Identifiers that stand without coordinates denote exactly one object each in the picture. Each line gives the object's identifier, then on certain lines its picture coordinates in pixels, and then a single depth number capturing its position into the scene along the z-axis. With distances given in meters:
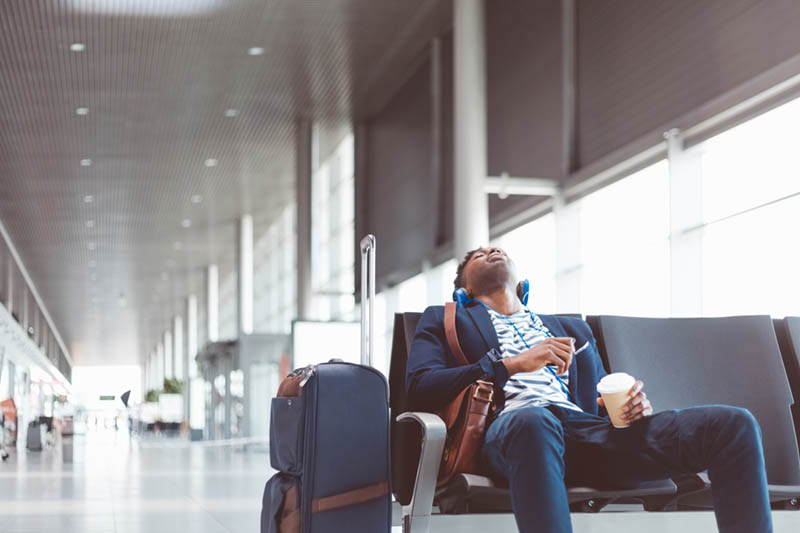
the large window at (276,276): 28.38
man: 2.79
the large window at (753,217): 8.32
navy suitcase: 3.24
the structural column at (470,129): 11.86
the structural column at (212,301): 36.59
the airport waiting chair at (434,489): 3.08
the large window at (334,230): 20.88
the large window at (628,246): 10.27
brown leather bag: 3.20
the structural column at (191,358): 43.97
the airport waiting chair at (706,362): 3.84
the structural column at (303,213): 19.58
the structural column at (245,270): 28.36
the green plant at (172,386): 46.09
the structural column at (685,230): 9.52
